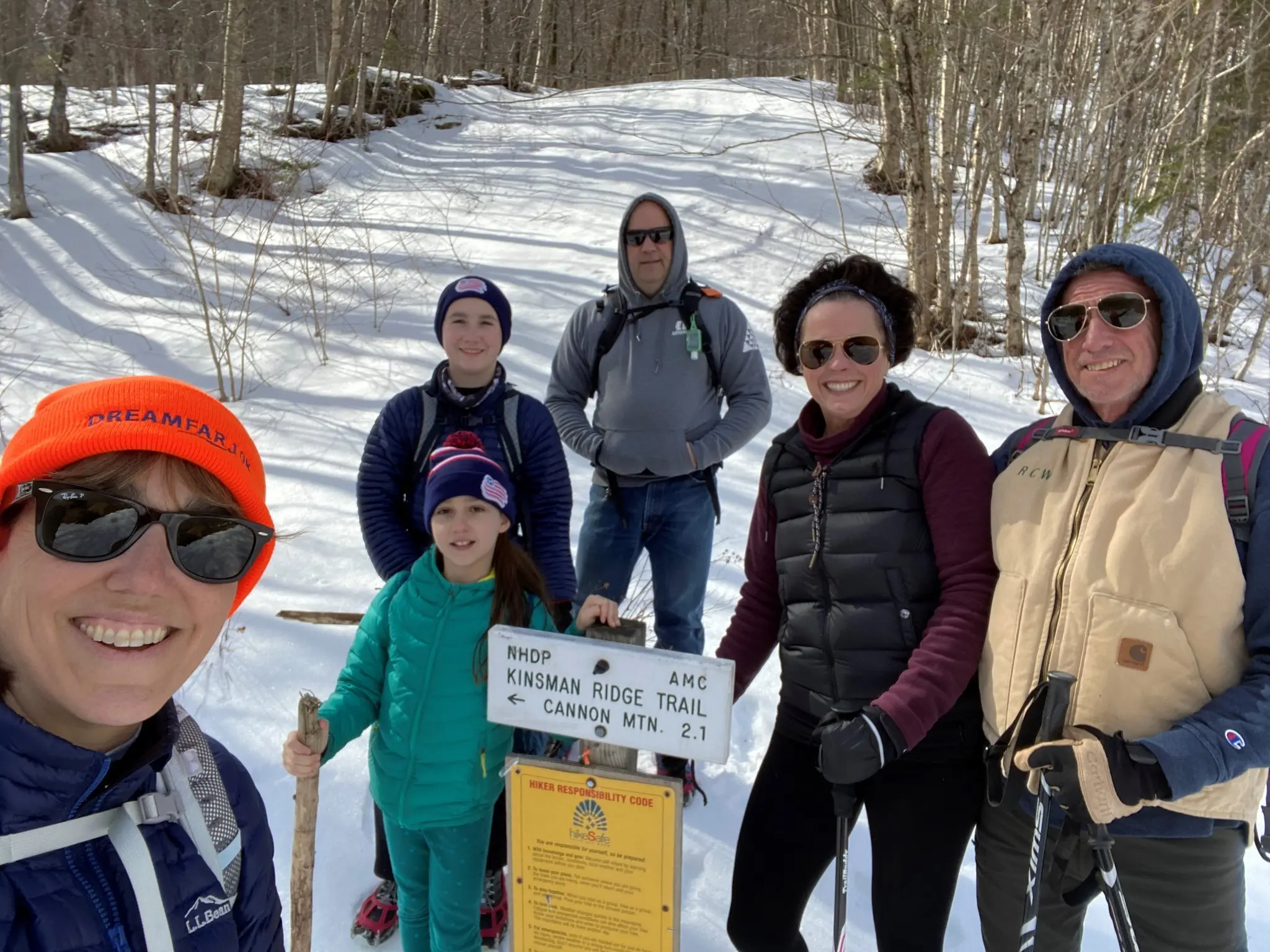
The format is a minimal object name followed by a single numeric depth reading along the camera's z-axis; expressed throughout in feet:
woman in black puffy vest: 5.79
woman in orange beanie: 3.11
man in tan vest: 4.81
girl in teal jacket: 6.73
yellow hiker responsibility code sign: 5.66
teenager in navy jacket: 8.17
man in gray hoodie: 9.88
